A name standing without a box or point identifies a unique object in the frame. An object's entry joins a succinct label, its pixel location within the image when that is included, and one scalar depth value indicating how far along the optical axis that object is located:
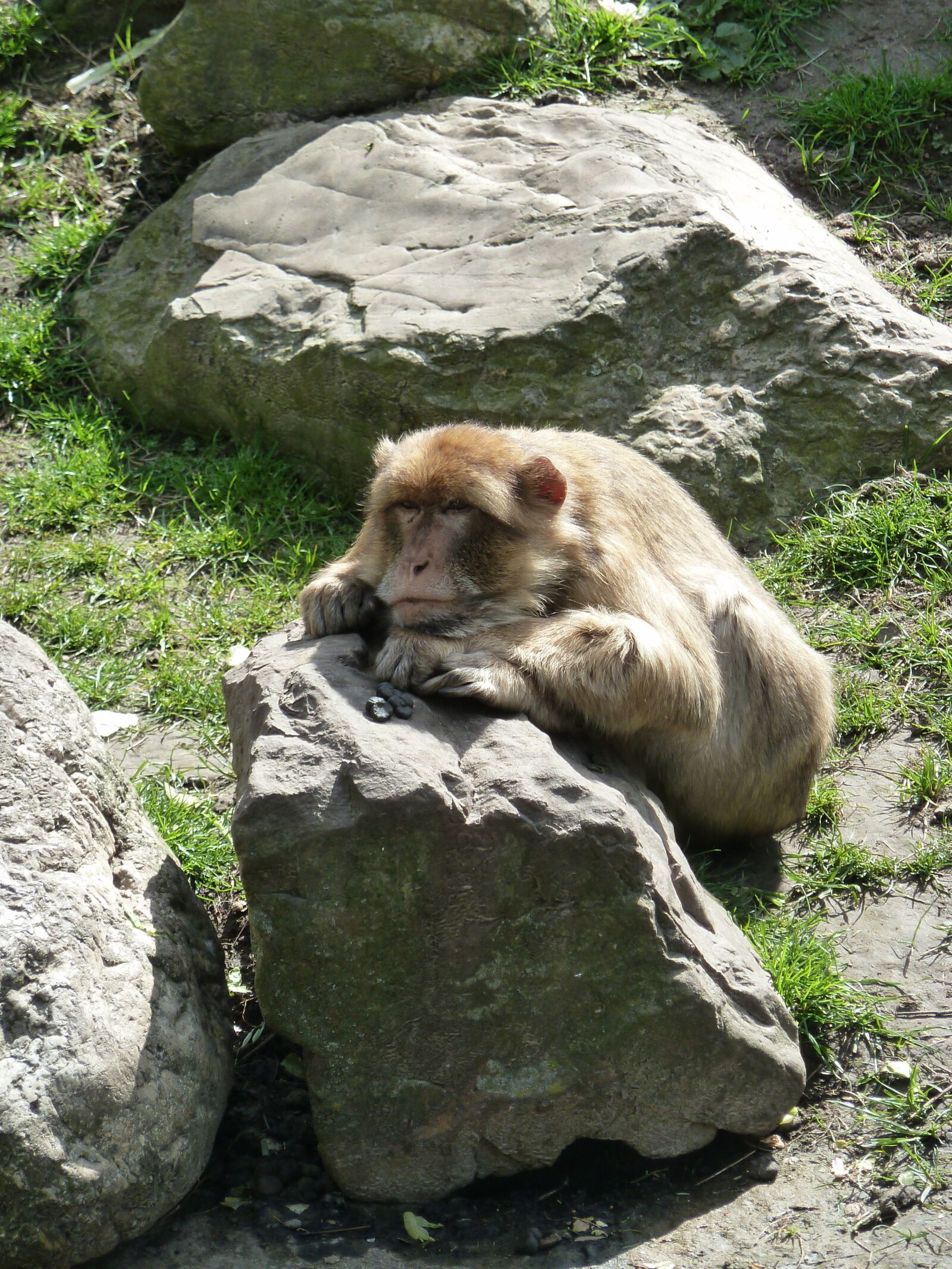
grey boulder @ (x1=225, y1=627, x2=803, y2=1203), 6.44
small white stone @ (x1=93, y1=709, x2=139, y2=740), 10.82
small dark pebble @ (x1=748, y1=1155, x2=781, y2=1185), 7.20
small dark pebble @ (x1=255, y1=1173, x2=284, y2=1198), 6.93
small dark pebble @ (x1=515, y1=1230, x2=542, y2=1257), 6.65
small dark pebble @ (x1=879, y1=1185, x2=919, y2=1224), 6.93
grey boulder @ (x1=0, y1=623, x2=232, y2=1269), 6.02
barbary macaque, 7.56
